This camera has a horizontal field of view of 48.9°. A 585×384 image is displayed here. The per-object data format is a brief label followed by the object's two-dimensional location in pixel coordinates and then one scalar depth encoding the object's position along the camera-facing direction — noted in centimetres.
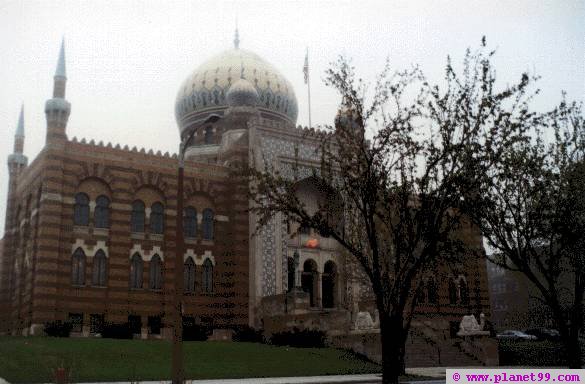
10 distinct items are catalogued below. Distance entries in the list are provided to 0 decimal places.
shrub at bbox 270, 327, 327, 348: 3216
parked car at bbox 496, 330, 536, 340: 4966
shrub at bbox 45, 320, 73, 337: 3234
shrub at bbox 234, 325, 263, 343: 3600
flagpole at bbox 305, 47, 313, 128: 4800
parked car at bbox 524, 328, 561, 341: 4747
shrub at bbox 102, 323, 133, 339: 3294
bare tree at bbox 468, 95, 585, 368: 1991
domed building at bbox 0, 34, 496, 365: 3494
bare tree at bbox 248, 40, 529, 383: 1584
